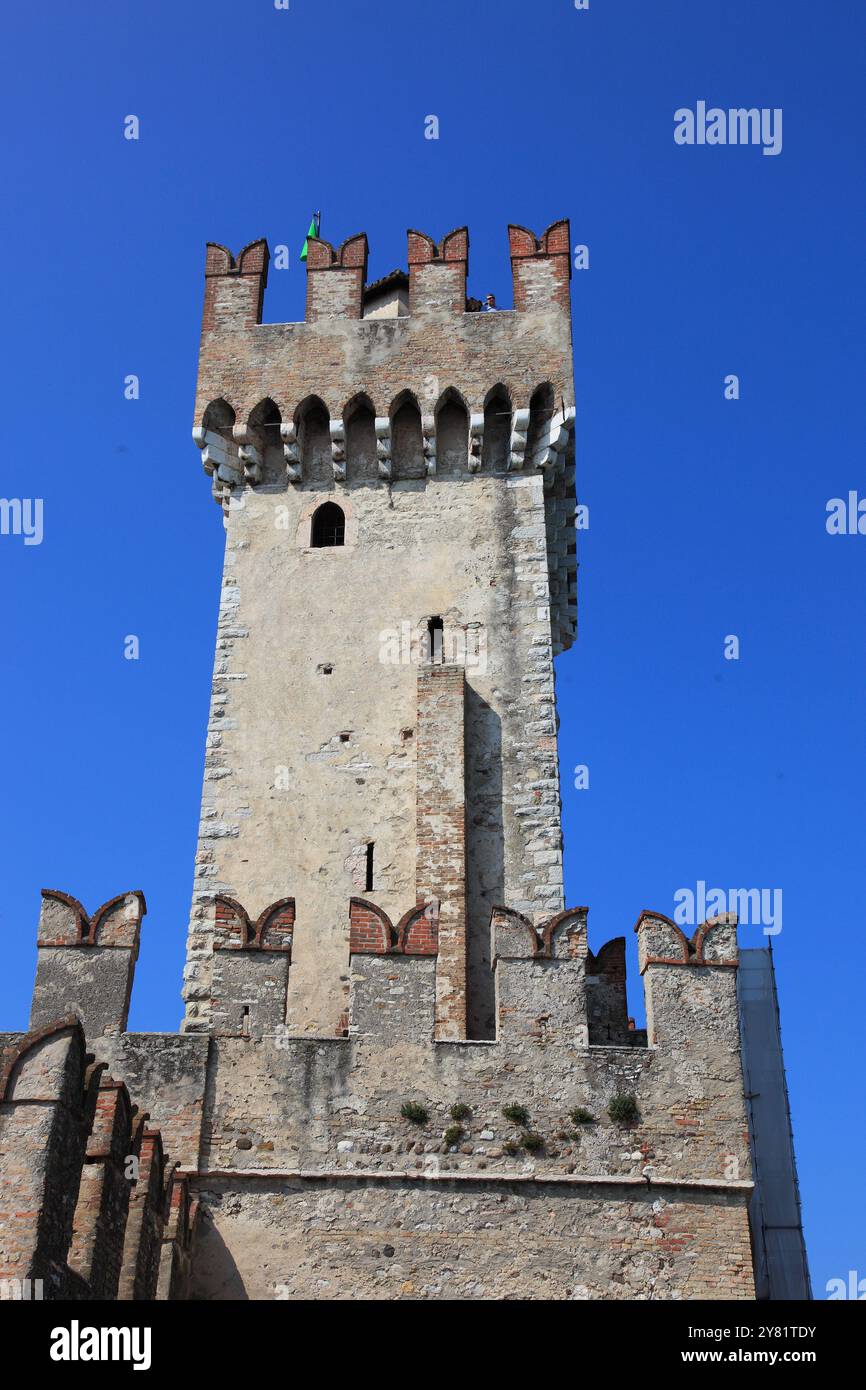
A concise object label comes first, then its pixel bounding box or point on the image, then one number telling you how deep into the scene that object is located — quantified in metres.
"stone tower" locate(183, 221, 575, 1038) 17.56
